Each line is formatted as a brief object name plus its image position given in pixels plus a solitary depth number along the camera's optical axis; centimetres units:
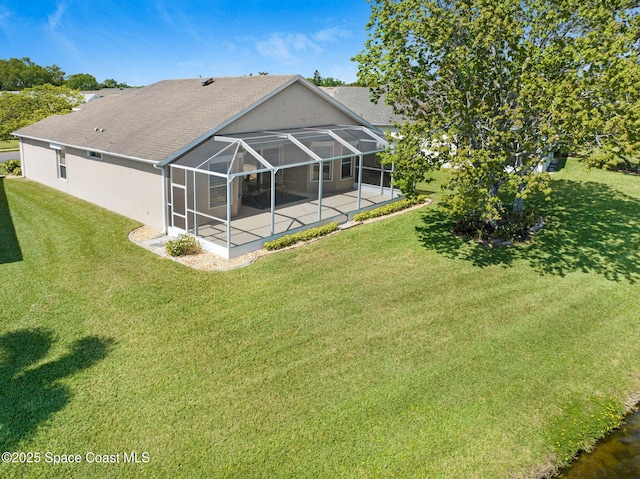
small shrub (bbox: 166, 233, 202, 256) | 1449
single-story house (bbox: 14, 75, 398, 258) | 1582
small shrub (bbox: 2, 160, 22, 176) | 2628
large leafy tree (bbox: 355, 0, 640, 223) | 1202
